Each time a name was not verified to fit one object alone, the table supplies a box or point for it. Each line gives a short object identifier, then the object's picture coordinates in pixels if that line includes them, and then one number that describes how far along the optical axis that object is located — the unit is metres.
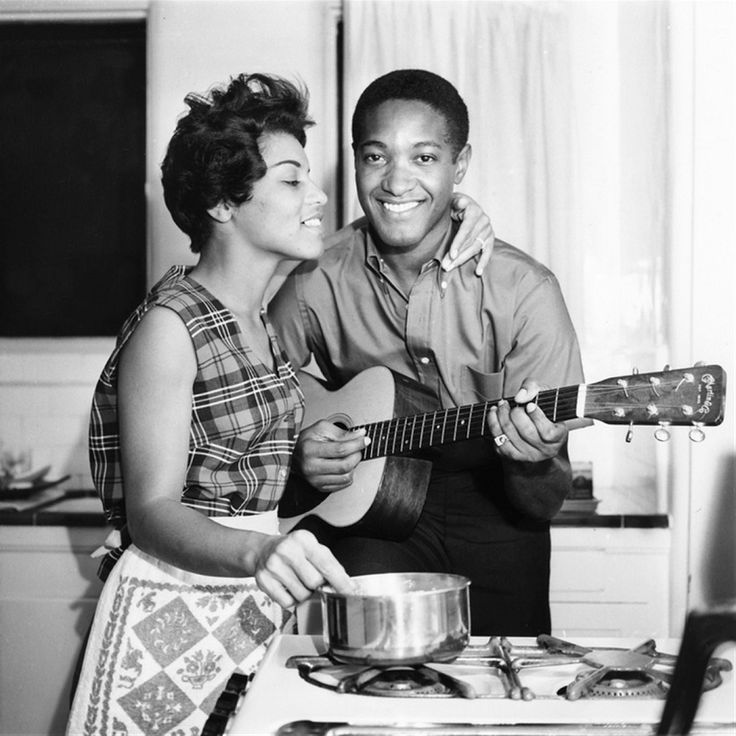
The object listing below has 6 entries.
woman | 1.57
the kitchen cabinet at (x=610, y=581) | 2.99
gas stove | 1.05
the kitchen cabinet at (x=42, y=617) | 3.04
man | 2.34
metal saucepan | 1.15
